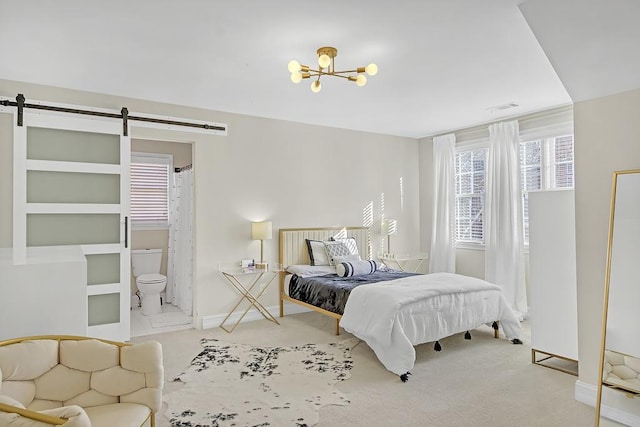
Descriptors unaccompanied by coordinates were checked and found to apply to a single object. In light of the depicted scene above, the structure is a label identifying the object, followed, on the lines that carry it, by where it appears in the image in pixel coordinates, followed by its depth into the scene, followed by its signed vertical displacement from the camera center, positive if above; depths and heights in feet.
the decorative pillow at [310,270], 15.98 -2.20
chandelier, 9.48 +3.58
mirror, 7.82 -1.60
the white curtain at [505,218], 16.71 -0.12
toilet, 16.98 -2.67
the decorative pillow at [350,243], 17.75 -1.24
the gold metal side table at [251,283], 15.31 -2.72
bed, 11.03 -2.70
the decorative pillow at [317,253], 17.04 -1.60
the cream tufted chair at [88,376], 5.84 -2.46
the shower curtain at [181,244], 16.46 -1.25
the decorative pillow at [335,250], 17.01 -1.47
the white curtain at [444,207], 19.93 +0.41
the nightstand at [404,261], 19.82 -2.38
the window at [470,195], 19.24 +0.97
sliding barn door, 12.23 +0.54
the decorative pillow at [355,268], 15.40 -2.05
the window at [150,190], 19.08 +1.24
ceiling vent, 15.38 +4.22
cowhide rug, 8.56 -4.25
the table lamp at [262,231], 15.85 -0.62
